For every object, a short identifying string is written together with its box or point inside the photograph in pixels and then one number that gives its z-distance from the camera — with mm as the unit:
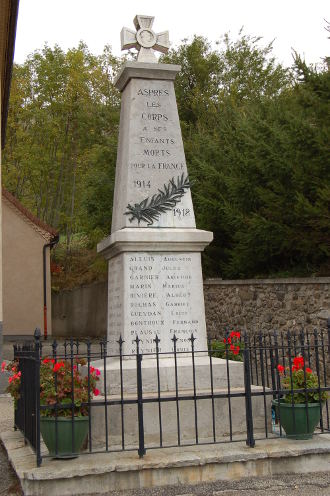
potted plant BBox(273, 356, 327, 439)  6023
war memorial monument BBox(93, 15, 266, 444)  6688
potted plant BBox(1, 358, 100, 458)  5480
